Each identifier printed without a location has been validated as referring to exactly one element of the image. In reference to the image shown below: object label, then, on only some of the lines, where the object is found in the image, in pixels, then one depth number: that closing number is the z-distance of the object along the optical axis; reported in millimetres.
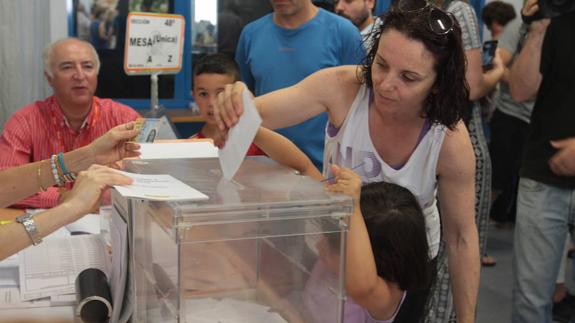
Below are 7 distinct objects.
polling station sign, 2559
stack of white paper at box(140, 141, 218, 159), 1418
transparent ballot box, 943
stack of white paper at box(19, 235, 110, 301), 1417
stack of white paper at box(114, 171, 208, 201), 940
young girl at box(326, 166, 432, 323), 1319
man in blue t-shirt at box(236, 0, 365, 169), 2531
